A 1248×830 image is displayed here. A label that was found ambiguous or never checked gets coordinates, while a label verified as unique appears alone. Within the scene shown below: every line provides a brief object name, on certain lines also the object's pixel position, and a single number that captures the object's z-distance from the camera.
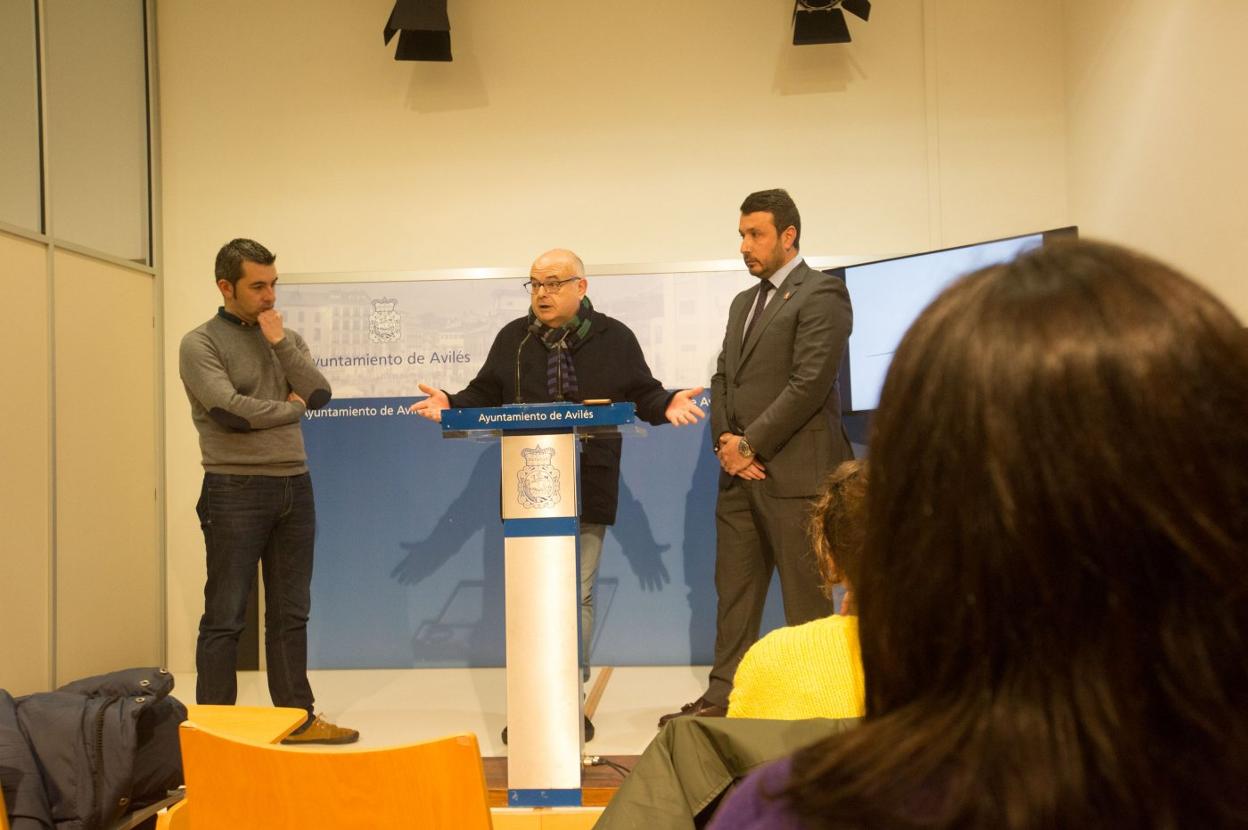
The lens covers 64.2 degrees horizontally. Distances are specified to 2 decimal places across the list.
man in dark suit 3.43
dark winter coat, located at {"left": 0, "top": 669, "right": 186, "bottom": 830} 2.29
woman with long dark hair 0.48
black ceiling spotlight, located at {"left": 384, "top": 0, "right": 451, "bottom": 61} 4.47
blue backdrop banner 4.65
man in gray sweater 3.35
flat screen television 4.02
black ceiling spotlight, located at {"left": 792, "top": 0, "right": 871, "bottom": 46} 4.46
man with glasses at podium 3.43
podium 2.77
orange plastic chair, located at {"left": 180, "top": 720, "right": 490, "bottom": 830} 1.36
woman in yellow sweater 1.41
